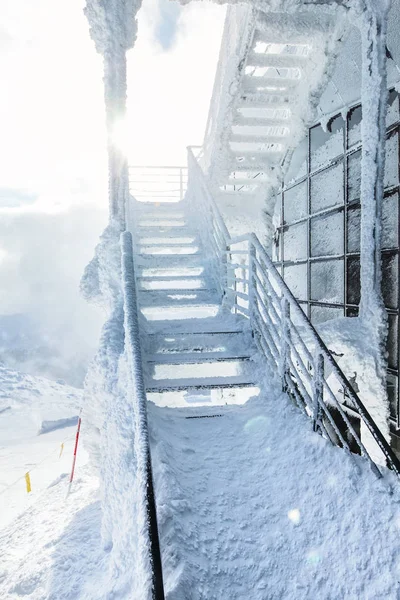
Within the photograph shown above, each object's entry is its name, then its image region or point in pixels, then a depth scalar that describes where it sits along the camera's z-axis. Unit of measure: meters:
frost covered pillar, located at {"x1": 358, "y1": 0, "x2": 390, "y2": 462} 4.71
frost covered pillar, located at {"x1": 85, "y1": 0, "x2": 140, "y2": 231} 6.17
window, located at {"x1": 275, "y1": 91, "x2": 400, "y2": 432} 5.14
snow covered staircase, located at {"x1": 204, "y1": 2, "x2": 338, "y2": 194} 6.11
